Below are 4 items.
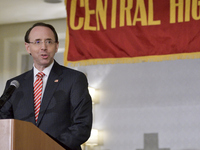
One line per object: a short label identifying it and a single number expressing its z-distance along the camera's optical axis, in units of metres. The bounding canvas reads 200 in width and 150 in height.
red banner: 7.42
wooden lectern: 5.30
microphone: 5.55
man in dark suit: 5.80
